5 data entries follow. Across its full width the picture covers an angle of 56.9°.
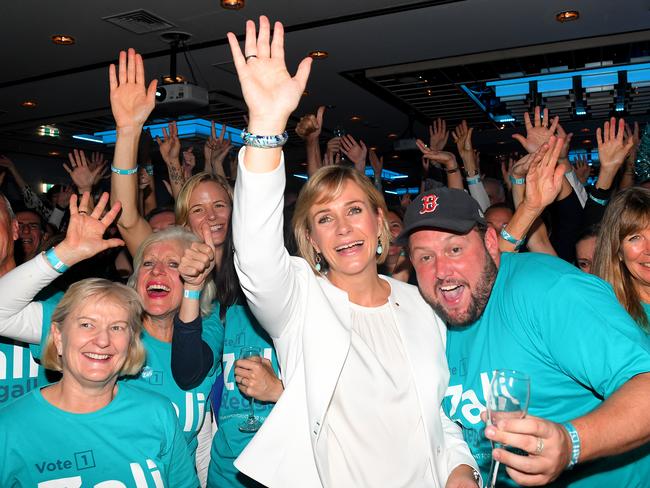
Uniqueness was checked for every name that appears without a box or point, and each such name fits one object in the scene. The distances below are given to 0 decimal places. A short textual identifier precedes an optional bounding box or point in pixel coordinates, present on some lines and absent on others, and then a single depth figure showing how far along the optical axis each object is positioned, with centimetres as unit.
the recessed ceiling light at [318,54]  694
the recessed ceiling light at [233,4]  536
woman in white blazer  159
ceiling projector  653
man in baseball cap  131
